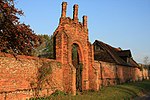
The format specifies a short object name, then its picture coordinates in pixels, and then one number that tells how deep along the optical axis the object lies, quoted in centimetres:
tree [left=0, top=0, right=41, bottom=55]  1430
